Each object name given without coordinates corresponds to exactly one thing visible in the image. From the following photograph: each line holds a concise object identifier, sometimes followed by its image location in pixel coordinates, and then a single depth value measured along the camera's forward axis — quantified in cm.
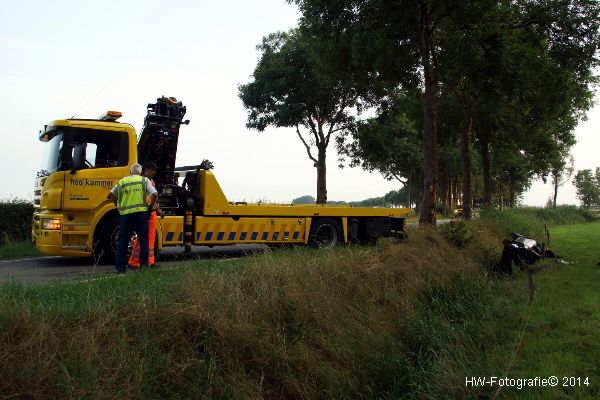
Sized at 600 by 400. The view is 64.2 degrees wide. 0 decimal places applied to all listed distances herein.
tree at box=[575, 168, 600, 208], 5853
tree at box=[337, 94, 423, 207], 2070
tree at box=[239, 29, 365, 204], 2319
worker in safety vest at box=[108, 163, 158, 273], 752
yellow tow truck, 877
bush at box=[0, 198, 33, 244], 1196
